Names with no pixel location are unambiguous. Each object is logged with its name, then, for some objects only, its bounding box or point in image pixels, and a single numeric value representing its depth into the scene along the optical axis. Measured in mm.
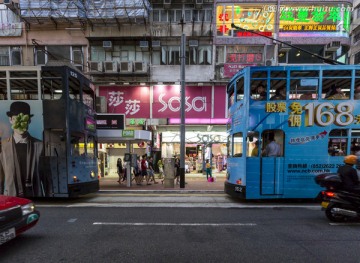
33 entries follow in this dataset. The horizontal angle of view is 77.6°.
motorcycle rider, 5371
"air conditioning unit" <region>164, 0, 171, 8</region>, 16719
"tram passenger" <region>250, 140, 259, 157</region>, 7492
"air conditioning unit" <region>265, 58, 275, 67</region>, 17042
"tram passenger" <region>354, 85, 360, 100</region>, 7316
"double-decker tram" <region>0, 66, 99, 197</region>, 7461
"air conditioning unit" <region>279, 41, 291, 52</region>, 16791
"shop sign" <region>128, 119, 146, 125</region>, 17312
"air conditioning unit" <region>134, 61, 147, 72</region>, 17117
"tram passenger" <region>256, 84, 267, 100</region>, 7473
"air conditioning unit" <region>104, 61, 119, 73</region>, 17062
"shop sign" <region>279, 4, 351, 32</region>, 16656
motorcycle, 5371
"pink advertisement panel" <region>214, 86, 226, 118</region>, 17655
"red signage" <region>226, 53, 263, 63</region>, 17266
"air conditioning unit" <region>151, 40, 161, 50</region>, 17391
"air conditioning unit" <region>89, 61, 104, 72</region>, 17047
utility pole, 11172
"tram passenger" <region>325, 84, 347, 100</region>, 7359
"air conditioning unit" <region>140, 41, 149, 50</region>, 17250
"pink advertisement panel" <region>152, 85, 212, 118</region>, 17703
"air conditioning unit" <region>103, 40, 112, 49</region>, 17109
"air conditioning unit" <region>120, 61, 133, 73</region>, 17062
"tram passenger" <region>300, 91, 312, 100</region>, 7418
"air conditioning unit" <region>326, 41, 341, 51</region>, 16242
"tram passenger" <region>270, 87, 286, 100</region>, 7465
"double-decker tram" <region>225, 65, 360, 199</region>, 7289
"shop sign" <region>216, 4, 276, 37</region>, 16797
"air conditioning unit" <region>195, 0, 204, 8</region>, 16631
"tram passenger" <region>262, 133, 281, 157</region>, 7414
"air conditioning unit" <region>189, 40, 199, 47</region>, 17328
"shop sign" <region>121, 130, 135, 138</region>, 11820
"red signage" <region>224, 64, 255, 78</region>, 17156
